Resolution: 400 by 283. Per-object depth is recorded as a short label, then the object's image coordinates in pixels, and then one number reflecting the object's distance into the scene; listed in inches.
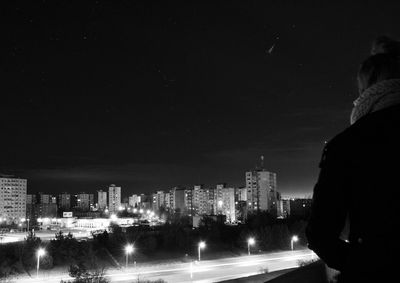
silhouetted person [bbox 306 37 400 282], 38.8
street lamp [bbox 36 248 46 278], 1099.3
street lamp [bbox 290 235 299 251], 1751.7
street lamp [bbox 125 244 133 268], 1241.9
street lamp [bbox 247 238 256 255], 1596.2
